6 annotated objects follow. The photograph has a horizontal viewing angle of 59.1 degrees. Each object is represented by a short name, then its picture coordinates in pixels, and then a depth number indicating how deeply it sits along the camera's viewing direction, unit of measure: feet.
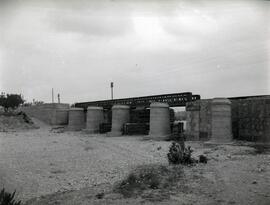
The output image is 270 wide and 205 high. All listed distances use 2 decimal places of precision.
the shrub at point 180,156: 30.22
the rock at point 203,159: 30.63
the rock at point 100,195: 19.22
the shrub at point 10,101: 157.42
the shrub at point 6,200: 13.67
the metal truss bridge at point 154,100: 66.26
